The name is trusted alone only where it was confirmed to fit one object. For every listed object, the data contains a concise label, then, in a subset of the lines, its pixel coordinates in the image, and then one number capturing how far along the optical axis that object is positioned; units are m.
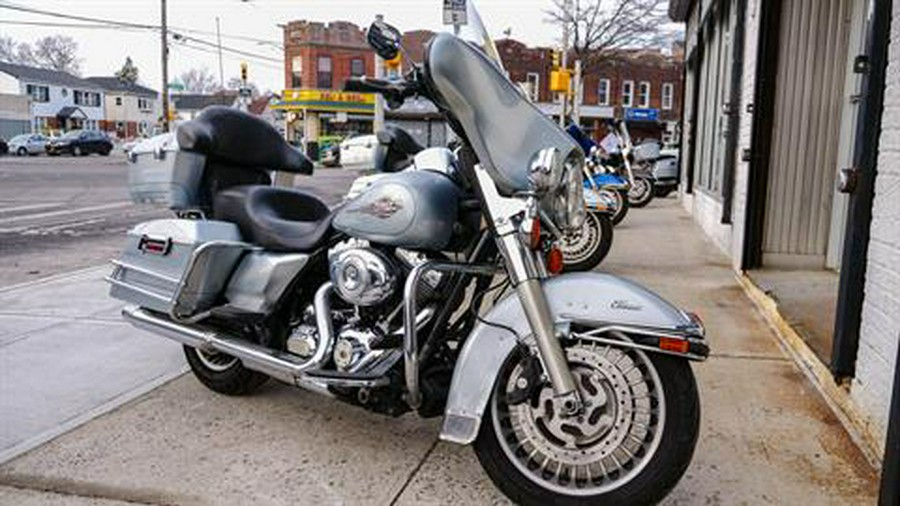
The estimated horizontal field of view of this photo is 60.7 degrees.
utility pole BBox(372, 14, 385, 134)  11.60
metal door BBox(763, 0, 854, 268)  6.18
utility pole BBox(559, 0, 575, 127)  20.67
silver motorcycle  2.57
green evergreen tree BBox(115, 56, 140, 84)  90.74
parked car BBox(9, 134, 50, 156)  43.31
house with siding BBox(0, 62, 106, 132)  62.88
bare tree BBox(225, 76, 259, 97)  67.12
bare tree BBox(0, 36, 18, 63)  72.81
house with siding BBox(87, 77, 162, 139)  77.62
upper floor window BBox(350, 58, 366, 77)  50.81
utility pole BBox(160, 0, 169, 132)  34.03
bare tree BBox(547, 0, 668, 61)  29.77
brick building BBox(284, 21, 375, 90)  50.31
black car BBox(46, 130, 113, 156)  43.12
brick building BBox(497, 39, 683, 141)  46.03
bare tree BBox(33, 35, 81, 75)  77.62
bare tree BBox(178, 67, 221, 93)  87.12
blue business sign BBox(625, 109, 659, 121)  47.96
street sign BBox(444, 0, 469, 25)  3.27
